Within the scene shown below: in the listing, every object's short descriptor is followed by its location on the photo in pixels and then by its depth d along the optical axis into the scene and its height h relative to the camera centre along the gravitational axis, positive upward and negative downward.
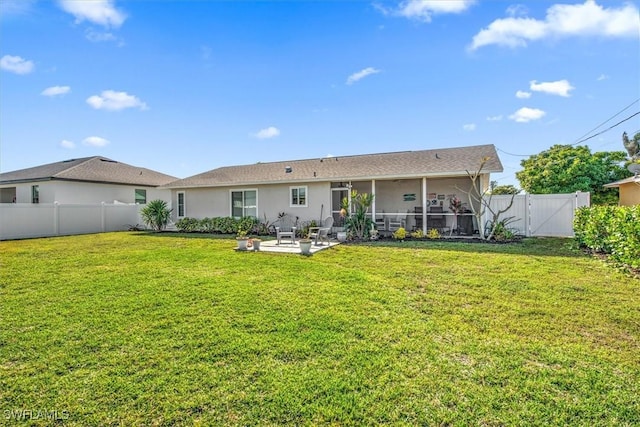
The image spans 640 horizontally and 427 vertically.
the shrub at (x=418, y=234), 12.16 -0.89
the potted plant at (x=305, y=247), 9.10 -0.95
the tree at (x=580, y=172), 24.16 +2.75
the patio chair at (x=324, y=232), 11.37 -0.71
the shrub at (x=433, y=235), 12.00 -0.92
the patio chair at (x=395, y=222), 14.83 -0.49
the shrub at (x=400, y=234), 11.95 -0.87
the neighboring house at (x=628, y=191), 14.41 +0.73
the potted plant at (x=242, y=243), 9.83 -0.88
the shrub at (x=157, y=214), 17.03 +0.19
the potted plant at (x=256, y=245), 9.87 -0.93
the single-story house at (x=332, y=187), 13.46 +1.31
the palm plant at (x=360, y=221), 12.24 -0.33
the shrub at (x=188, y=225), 16.30 -0.42
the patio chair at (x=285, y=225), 14.78 -0.49
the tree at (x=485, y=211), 11.42 -0.06
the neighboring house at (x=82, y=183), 18.00 +2.23
